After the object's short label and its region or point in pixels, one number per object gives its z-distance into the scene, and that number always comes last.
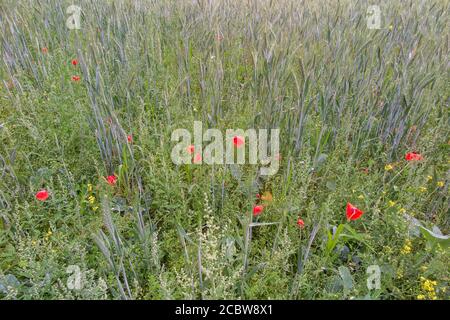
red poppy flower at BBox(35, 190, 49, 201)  1.20
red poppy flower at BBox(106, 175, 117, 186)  1.34
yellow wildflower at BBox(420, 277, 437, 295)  1.05
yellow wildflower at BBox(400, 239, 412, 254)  1.13
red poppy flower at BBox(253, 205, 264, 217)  1.23
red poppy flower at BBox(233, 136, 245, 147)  1.31
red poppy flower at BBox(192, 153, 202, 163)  1.41
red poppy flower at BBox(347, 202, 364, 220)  1.11
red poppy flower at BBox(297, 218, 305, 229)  1.18
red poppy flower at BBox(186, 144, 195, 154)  1.38
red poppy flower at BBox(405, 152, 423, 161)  1.35
